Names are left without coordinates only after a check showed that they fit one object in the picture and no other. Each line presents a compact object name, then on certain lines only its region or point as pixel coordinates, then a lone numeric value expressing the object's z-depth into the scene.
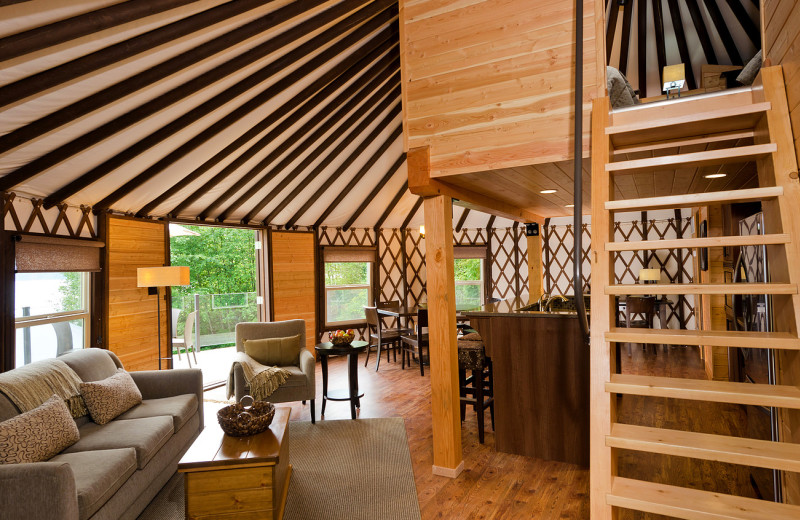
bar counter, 3.11
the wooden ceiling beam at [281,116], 3.85
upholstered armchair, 3.81
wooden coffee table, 2.19
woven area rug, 2.55
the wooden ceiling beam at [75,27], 2.06
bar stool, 3.47
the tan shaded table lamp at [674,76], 2.29
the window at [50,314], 3.63
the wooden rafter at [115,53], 2.41
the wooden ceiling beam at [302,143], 4.33
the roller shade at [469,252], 8.04
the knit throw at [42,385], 2.41
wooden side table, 4.04
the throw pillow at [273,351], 4.26
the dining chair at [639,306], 6.15
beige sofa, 1.81
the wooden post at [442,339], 2.95
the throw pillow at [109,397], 2.86
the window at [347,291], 7.27
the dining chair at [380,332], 5.92
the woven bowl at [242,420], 2.56
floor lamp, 4.43
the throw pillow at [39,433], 2.08
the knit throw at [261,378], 3.76
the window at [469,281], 8.38
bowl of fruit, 4.13
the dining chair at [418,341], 5.20
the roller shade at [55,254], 3.50
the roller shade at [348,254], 7.03
